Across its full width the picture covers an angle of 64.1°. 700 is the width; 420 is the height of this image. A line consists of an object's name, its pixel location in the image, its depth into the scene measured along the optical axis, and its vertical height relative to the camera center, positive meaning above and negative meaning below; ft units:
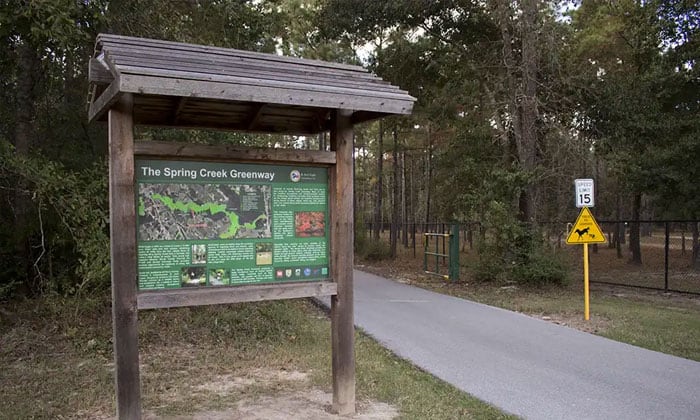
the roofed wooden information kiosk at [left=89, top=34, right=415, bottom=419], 13.41 +2.71
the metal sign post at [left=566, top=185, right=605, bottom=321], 32.65 -1.22
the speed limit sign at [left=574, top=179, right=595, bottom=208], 32.58 +0.70
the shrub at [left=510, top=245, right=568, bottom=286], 45.85 -5.38
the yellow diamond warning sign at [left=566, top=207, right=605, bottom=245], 32.81 -1.56
